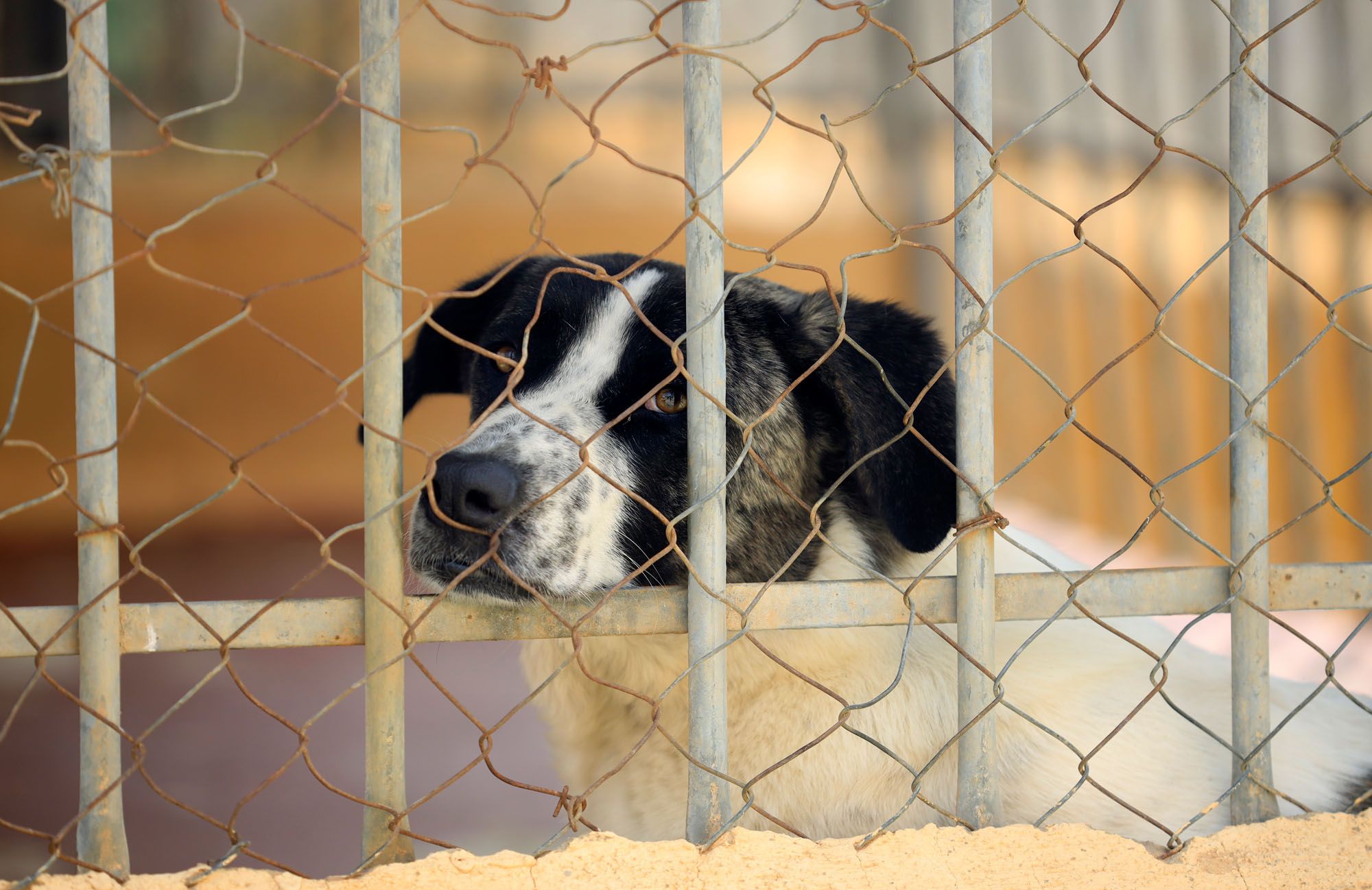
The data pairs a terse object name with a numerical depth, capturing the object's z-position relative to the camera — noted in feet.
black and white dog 10.32
